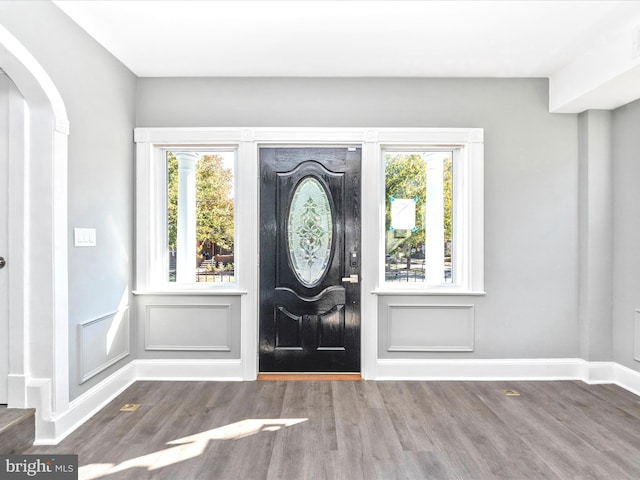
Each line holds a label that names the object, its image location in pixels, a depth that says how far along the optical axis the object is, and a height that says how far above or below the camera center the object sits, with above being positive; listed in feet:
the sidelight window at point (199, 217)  12.66 +0.62
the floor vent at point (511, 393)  11.01 -4.16
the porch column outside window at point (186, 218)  12.67 +0.59
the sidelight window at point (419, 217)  12.67 +0.61
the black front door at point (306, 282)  12.37 -1.33
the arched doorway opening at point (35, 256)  8.36 -0.37
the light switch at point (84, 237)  9.31 +0.01
